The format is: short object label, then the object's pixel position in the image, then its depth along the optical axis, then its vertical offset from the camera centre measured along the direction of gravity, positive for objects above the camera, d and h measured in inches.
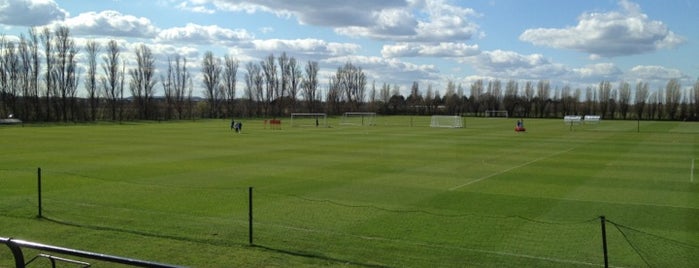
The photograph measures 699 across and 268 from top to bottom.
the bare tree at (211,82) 5137.3 +224.4
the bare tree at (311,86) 5964.6 +231.7
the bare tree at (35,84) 3636.8 +133.7
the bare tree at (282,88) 5620.1 +202.0
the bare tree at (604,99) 5679.1 +127.1
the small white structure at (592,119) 4459.4 -61.3
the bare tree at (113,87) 4097.0 +135.1
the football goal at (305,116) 5024.6 -75.6
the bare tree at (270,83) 5595.5 +246.2
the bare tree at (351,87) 6448.8 +250.4
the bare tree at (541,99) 6053.2 +126.2
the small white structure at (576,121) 4015.3 -71.3
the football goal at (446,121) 3272.1 -75.4
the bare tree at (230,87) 5241.1 +187.4
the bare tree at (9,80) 3487.7 +147.4
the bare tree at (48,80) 3700.8 +164.7
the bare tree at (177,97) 4667.8 +77.0
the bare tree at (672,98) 5369.1 +138.2
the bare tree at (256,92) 5408.5 +148.8
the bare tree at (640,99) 5570.9 +127.8
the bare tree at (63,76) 3784.5 +193.6
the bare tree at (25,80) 3586.1 +158.7
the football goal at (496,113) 5755.9 -30.6
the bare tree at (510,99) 6200.8 +126.1
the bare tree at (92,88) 3981.3 +121.5
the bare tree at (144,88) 4320.1 +140.7
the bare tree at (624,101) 5629.9 +107.1
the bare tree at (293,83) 5876.0 +258.2
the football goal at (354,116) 4111.7 -69.1
